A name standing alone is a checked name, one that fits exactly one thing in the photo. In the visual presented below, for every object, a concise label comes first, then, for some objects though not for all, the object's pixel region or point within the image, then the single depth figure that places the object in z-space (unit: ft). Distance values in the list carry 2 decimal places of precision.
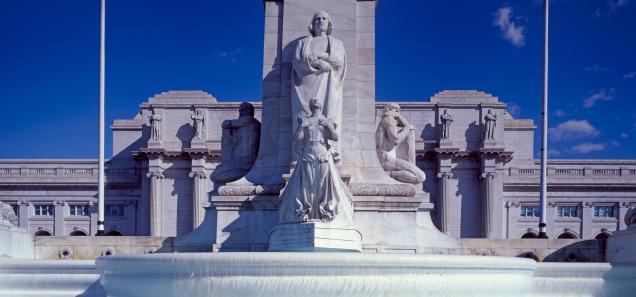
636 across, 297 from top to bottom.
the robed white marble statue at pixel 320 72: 39.11
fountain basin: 22.06
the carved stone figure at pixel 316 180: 33.47
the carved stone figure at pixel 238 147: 44.09
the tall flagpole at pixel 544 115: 77.25
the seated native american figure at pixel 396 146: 42.01
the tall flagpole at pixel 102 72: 76.69
